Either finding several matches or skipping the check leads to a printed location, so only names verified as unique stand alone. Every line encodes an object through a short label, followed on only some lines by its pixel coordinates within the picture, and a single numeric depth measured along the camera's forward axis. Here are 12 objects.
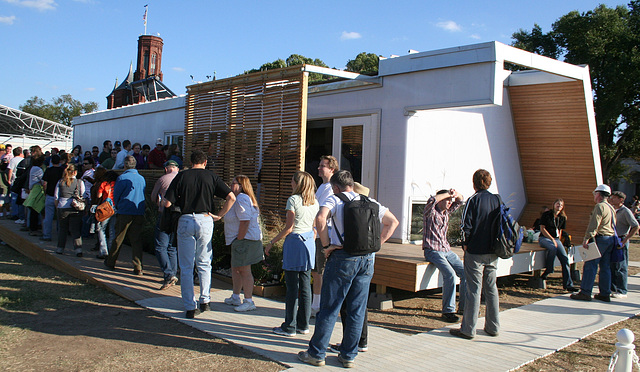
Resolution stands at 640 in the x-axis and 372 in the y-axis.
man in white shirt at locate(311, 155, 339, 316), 5.79
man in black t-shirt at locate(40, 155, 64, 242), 9.84
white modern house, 8.74
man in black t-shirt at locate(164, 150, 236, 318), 5.80
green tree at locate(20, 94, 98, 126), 90.50
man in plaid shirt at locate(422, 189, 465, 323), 6.63
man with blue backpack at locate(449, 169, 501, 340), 5.66
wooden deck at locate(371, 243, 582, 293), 6.73
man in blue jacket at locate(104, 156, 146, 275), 8.07
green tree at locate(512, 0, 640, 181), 23.25
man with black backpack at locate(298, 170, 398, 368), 4.47
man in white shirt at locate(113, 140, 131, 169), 12.38
